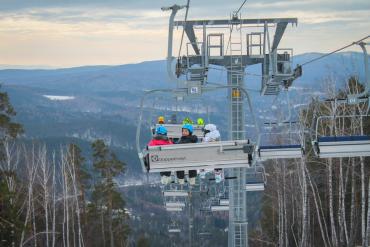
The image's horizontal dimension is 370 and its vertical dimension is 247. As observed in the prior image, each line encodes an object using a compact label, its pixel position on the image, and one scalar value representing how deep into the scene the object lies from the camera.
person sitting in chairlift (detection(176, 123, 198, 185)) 15.32
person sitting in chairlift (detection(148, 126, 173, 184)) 15.29
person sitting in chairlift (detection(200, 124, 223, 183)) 17.30
